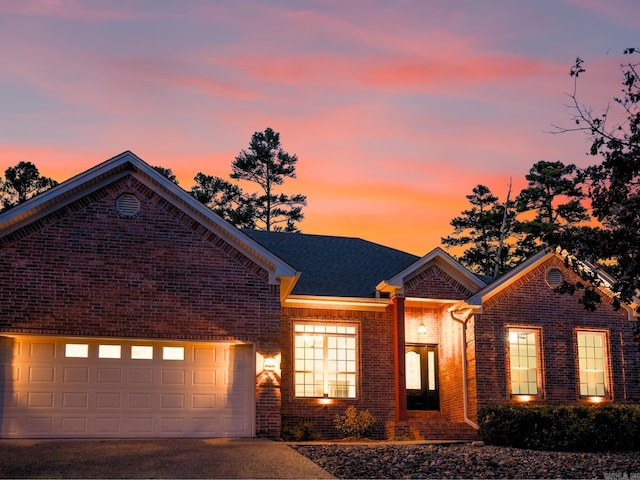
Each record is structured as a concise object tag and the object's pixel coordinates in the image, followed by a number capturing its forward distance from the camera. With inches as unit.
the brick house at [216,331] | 744.3
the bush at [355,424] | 868.0
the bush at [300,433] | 838.5
